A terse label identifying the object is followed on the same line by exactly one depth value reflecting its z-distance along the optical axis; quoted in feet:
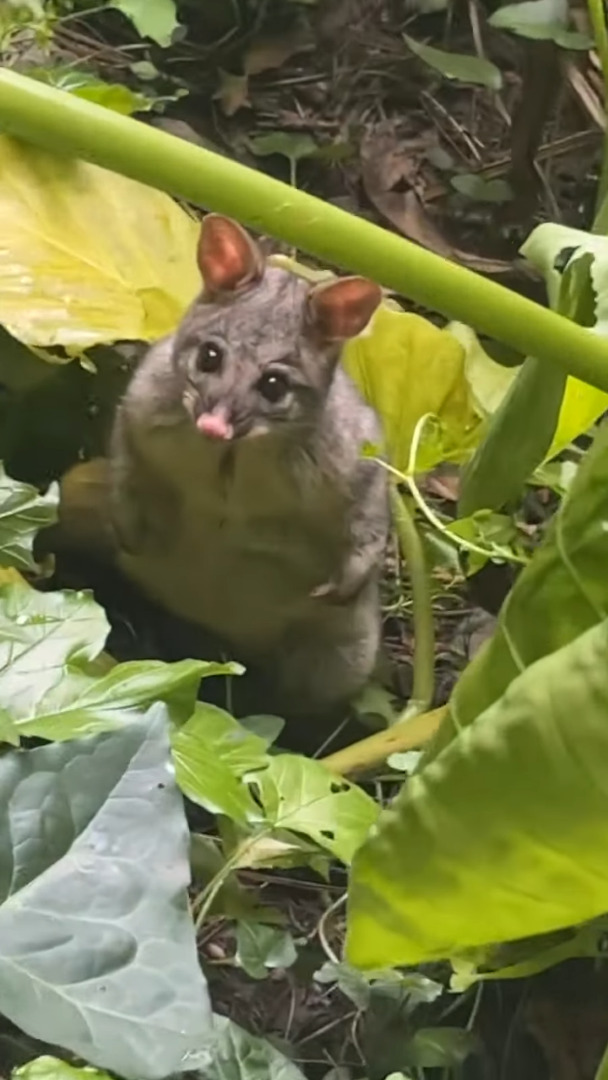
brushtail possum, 7.63
